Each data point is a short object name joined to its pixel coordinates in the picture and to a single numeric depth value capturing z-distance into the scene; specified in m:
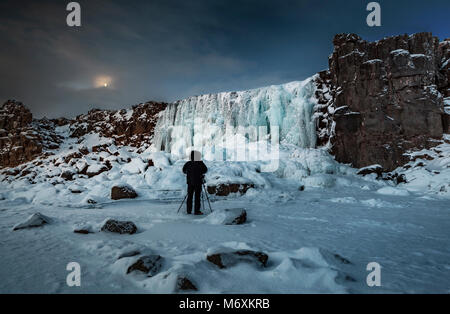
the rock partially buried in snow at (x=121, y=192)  9.59
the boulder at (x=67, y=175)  26.50
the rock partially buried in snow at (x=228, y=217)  4.73
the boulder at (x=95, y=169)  25.17
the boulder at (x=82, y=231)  3.91
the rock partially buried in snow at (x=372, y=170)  16.55
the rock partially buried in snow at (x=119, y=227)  3.93
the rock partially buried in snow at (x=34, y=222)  4.16
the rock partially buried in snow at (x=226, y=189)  10.80
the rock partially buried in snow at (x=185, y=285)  1.91
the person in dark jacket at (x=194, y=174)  6.46
